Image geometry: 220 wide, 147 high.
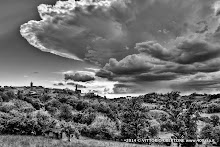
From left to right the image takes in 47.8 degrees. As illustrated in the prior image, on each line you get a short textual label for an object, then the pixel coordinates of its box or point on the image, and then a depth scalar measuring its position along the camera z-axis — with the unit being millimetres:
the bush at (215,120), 93638
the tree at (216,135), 56994
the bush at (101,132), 54856
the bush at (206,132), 63100
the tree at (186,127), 54062
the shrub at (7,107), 61844
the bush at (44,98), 123156
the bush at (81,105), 107125
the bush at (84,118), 75106
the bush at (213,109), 139125
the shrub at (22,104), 82375
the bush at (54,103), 98256
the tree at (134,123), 59188
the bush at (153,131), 67938
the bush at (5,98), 96650
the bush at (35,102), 95294
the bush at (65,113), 78494
